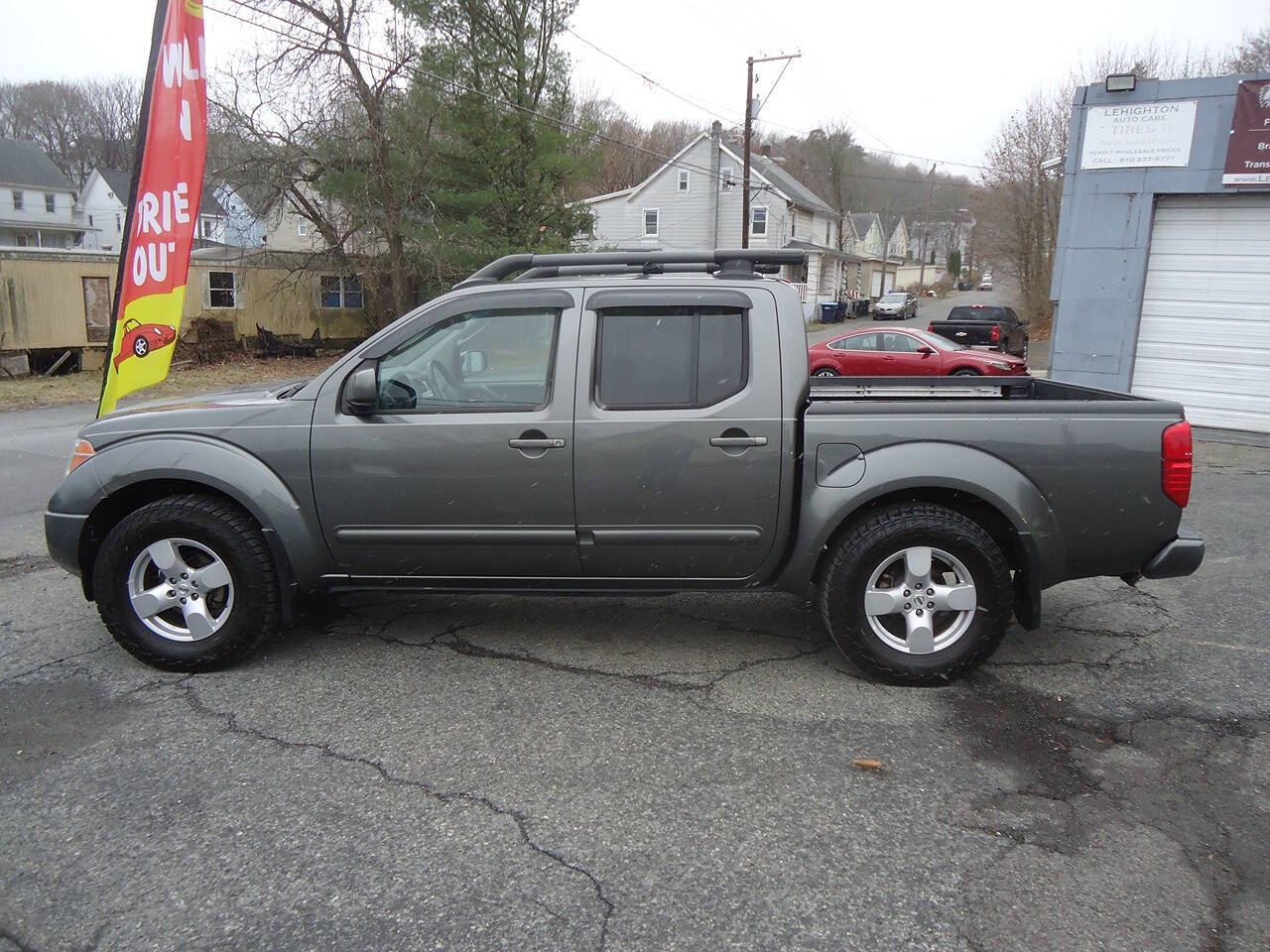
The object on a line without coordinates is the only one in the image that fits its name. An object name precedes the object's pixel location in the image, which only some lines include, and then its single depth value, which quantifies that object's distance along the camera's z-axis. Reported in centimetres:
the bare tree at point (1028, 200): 3478
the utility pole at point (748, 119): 3345
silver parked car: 4919
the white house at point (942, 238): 9912
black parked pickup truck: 2520
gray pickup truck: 399
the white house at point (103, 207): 5969
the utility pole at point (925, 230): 7991
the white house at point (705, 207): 4684
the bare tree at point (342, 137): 2202
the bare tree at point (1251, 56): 2961
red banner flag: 626
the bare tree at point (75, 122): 6825
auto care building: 1216
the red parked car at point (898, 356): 1581
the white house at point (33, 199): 5566
